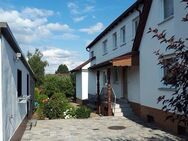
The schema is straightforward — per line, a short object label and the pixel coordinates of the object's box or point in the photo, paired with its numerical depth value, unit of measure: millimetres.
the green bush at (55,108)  10097
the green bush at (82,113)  10053
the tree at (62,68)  64722
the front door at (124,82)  11653
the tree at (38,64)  27889
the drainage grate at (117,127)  7560
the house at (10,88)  3968
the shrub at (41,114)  10180
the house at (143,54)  7149
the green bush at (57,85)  20695
